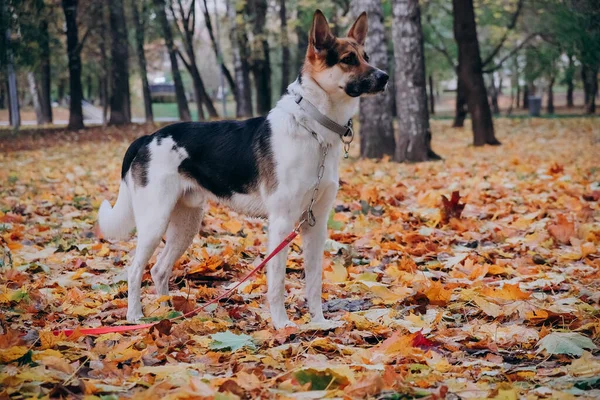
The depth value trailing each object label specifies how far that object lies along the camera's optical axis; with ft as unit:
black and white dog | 13.38
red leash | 11.98
